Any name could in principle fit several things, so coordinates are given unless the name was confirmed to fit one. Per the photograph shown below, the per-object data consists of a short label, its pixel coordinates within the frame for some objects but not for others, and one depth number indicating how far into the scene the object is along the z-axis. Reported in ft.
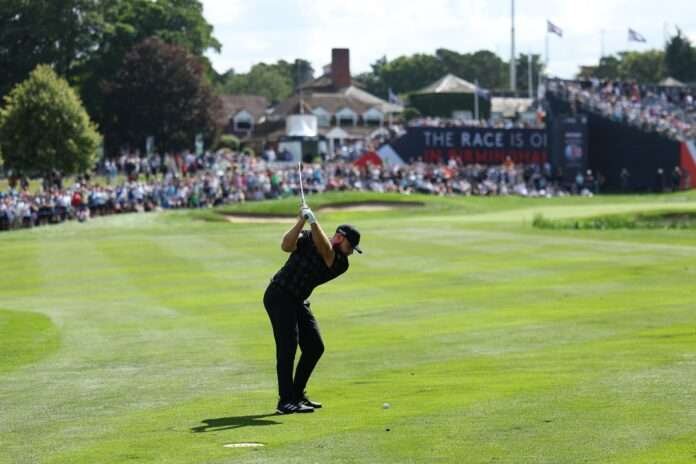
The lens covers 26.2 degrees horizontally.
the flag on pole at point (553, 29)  349.82
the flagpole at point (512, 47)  364.79
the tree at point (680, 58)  520.42
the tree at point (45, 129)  262.26
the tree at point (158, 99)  333.62
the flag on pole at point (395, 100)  380.21
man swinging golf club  48.73
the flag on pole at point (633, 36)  361.51
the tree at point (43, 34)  314.35
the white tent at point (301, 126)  334.95
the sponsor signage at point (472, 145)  290.97
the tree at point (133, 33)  349.41
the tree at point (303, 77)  616.51
